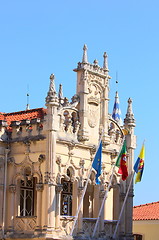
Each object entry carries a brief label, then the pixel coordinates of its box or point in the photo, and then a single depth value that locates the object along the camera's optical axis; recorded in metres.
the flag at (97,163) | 39.00
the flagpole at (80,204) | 38.06
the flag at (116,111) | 53.66
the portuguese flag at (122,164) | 40.69
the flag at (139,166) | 41.69
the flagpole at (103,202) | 39.95
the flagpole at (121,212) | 41.81
